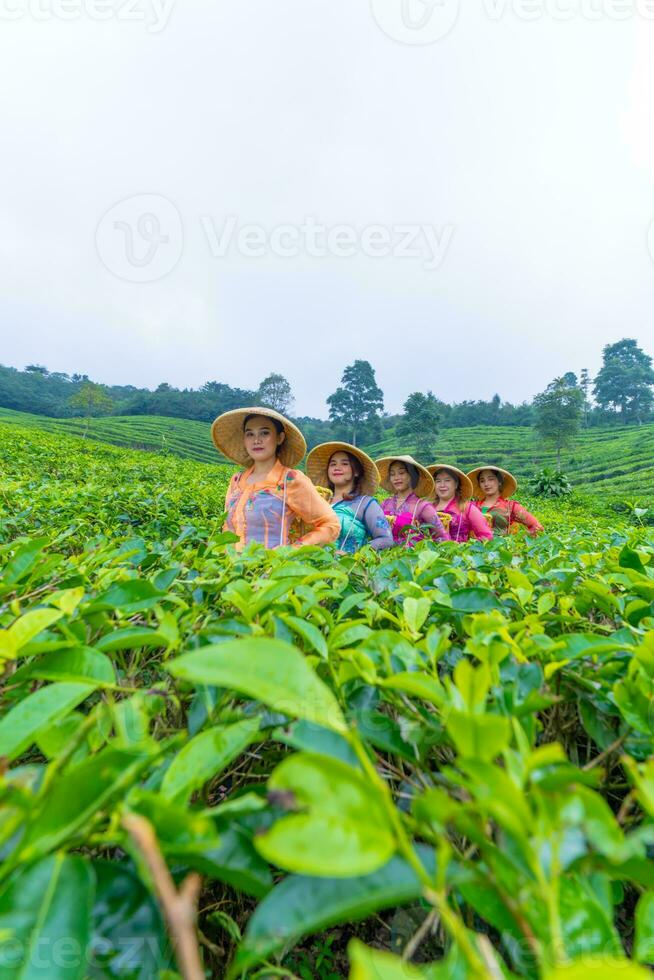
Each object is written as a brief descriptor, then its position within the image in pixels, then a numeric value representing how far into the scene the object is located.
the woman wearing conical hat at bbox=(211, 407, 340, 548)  2.58
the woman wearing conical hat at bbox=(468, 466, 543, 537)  4.82
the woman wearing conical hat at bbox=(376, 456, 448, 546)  3.73
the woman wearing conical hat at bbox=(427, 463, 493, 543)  4.20
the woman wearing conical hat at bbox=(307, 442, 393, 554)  3.12
